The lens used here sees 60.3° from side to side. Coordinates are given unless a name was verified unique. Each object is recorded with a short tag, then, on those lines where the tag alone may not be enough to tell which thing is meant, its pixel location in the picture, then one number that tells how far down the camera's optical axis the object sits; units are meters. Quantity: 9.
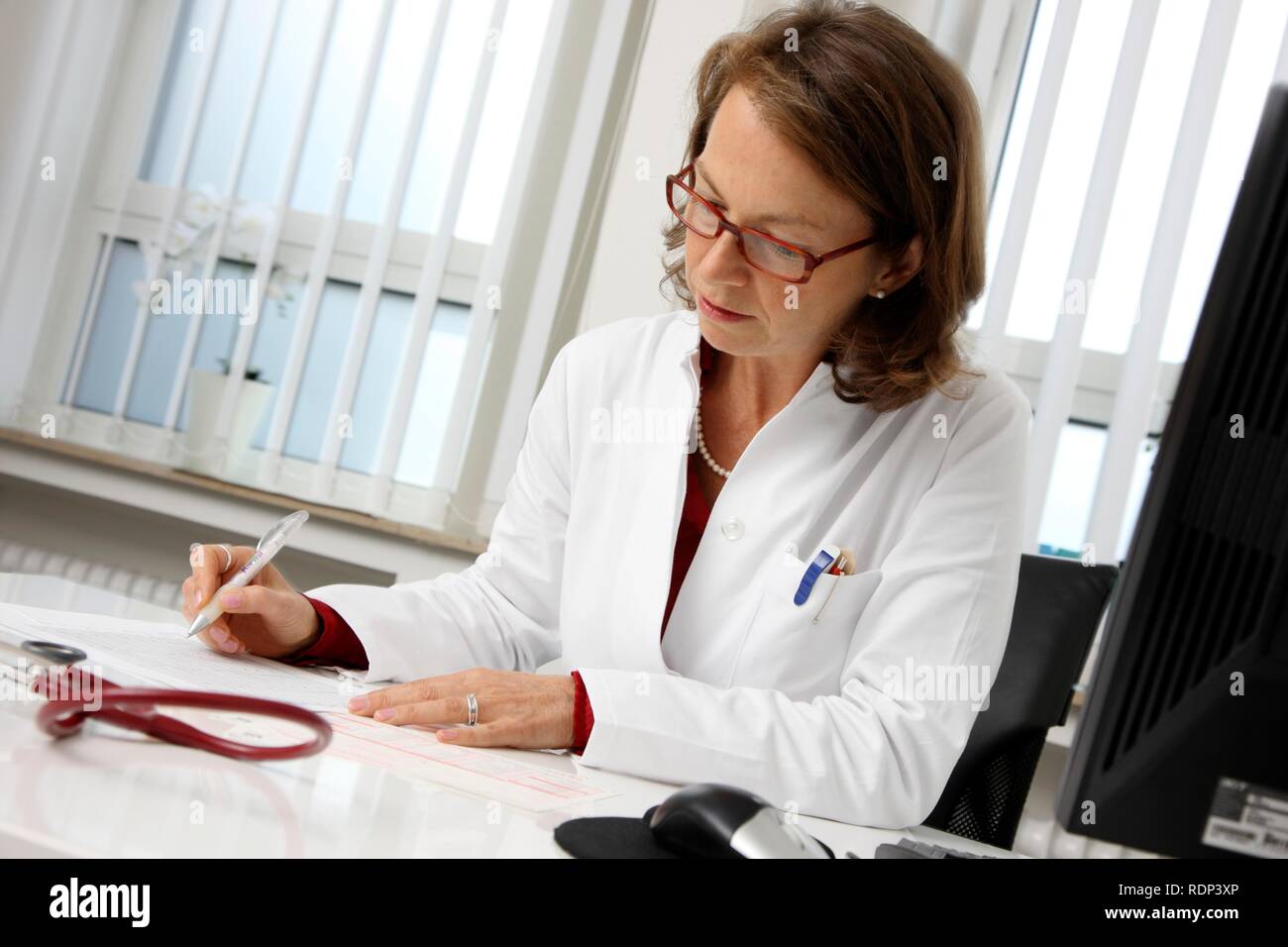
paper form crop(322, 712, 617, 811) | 0.76
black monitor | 0.45
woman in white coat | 0.97
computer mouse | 0.59
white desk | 0.54
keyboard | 0.74
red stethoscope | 0.65
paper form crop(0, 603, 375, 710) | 0.87
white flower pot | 2.51
